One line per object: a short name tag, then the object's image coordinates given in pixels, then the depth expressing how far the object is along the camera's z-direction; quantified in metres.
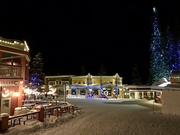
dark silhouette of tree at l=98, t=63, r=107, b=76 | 63.80
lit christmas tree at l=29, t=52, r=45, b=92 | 36.94
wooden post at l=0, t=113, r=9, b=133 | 10.60
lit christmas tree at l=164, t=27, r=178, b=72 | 36.69
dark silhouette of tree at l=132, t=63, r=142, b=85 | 53.34
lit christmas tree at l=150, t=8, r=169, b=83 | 38.47
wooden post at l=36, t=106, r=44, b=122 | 13.51
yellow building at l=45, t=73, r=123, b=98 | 47.09
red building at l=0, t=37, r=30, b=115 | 15.96
